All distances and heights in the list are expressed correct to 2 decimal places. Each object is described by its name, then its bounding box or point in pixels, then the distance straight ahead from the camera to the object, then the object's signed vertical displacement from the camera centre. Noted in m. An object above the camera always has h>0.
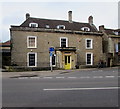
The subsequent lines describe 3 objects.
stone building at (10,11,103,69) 27.03 +2.33
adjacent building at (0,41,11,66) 28.12 -0.16
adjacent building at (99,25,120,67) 34.66 +2.32
